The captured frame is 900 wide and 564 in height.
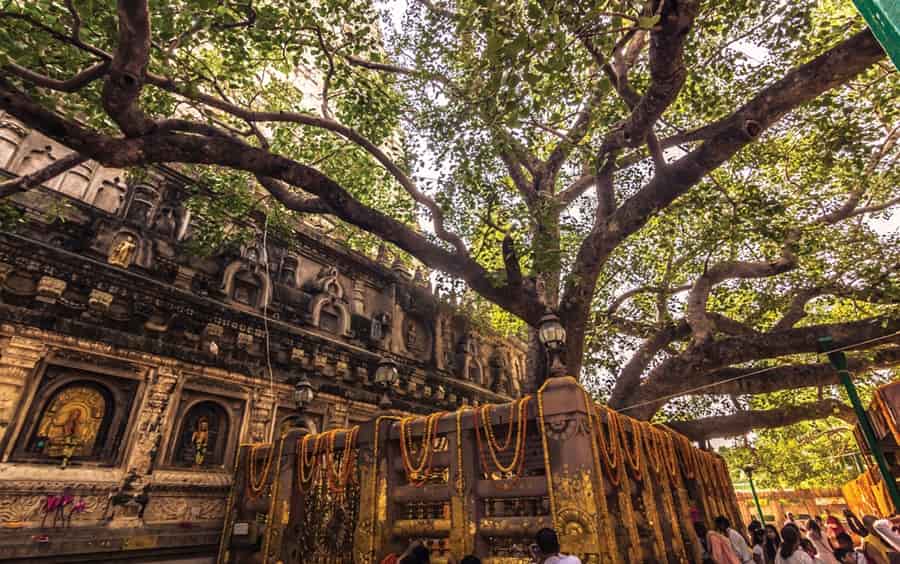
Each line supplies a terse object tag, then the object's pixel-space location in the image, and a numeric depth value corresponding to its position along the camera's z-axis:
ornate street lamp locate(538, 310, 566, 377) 6.32
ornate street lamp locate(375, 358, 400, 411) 8.77
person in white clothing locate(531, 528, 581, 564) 3.95
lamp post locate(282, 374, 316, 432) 8.65
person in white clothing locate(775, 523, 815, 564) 5.81
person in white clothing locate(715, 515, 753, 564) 6.29
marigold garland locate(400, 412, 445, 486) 5.51
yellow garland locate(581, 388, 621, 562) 4.04
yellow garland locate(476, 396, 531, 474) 4.77
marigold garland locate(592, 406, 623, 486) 4.71
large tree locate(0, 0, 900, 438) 5.50
